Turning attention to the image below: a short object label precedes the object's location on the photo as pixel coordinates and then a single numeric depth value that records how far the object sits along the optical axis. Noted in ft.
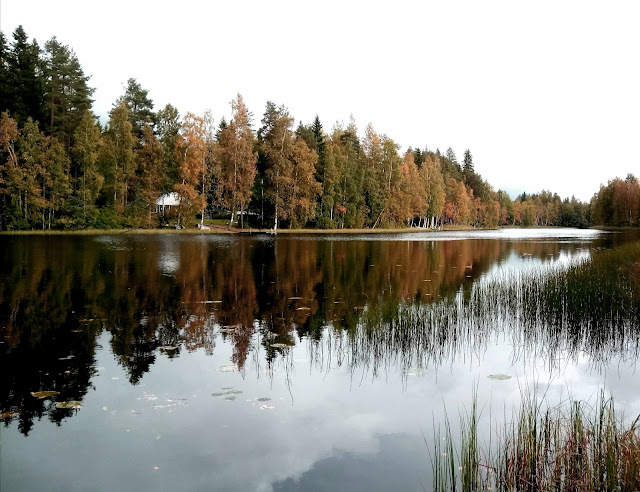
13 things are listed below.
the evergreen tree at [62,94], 194.29
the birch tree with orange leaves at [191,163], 203.82
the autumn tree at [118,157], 202.80
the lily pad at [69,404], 23.49
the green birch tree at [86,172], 188.85
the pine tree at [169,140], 218.38
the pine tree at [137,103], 238.27
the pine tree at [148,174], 205.67
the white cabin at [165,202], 246.68
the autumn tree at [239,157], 212.84
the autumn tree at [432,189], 325.42
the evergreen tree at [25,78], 185.26
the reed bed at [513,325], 33.58
